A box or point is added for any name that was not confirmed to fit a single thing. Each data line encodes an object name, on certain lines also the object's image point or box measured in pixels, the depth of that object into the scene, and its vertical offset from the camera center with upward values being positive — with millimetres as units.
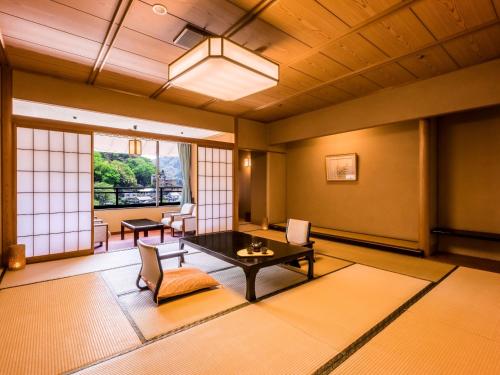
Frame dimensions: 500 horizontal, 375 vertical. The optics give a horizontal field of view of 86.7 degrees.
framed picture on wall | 5566 +450
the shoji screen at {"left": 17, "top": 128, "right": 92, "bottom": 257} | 3783 -40
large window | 7359 +439
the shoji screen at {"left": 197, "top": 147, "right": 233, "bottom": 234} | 5684 -39
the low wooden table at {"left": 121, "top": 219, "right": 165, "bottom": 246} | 4887 -722
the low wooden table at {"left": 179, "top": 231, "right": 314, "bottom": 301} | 2572 -736
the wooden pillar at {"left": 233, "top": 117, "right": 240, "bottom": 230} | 6035 +234
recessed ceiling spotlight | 2309 +1590
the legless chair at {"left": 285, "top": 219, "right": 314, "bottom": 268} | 3840 -671
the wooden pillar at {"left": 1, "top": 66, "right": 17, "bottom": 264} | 3508 +307
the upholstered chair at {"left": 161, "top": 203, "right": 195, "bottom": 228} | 6070 -628
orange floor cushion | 2535 -941
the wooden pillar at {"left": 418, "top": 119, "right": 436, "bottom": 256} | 4152 -33
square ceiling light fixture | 2268 +1109
